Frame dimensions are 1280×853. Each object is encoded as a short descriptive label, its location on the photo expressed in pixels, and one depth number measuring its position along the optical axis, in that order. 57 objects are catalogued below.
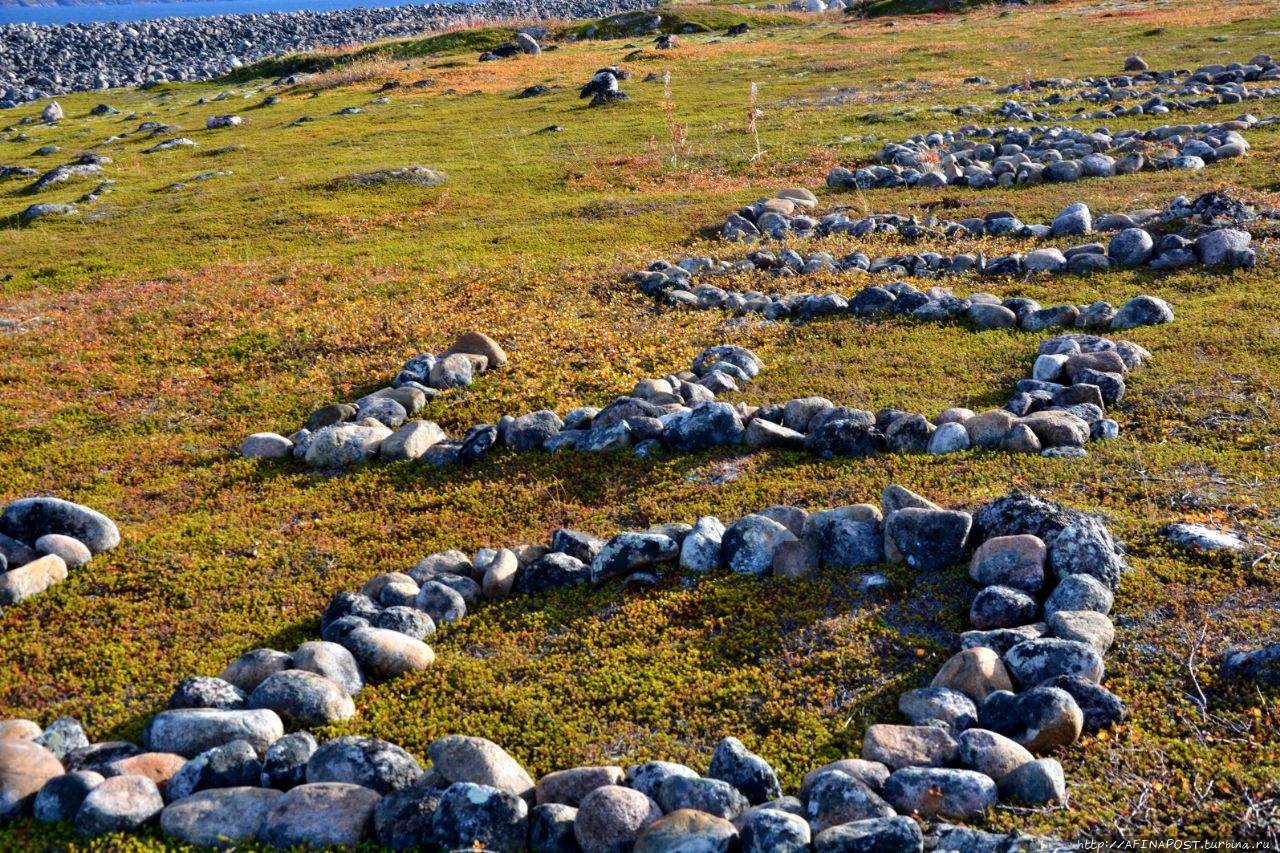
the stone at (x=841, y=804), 5.54
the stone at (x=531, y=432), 11.52
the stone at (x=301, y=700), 6.98
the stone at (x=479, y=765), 6.12
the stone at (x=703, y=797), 5.72
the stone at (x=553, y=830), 5.64
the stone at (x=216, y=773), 6.22
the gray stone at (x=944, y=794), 5.61
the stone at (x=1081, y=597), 7.28
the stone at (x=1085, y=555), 7.59
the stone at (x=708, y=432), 11.11
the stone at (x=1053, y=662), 6.62
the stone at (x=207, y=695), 7.05
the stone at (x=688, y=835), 5.31
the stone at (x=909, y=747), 6.08
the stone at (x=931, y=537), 8.24
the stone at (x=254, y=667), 7.39
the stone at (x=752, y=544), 8.63
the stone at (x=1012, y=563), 7.63
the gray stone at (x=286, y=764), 6.27
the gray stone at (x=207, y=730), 6.64
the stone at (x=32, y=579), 8.95
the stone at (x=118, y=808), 5.94
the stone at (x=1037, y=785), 5.61
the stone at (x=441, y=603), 8.36
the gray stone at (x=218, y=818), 5.86
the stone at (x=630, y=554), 8.67
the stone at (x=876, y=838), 5.13
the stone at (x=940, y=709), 6.40
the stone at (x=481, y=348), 14.23
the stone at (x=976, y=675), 6.63
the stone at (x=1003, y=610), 7.35
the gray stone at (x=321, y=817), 5.82
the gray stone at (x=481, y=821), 5.65
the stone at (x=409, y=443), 11.62
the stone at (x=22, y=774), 6.17
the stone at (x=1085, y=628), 6.94
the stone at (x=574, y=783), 6.00
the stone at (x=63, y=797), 6.07
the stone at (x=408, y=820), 5.76
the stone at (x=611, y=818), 5.55
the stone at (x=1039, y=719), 6.09
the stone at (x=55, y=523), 9.70
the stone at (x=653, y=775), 5.93
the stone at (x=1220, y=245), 15.83
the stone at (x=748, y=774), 6.00
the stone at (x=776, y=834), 5.23
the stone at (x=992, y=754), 5.85
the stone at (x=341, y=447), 11.62
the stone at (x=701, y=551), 8.72
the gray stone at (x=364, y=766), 6.17
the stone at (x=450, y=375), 13.52
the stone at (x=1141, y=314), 13.77
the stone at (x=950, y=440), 10.46
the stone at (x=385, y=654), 7.62
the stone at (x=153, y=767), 6.34
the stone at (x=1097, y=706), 6.25
